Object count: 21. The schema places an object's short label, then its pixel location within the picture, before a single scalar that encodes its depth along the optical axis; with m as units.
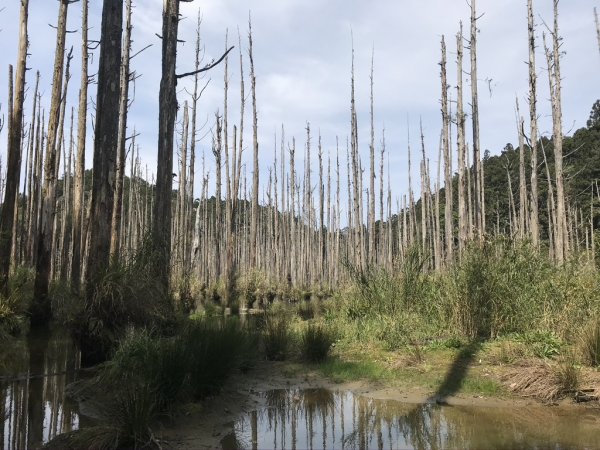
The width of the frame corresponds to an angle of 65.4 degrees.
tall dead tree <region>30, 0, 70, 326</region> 11.70
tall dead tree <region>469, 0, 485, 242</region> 17.08
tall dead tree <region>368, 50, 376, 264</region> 25.27
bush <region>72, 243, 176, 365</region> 6.43
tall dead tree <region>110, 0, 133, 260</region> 15.71
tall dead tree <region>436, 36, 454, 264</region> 19.52
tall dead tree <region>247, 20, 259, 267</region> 22.15
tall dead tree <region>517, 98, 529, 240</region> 23.59
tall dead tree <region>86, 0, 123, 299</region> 7.10
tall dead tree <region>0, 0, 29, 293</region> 10.60
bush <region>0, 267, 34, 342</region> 8.90
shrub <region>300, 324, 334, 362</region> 7.83
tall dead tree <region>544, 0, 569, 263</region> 17.55
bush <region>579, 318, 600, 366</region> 6.41
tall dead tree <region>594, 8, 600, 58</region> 17.32
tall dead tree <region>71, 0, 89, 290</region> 15.65
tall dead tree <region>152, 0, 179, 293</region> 10.12
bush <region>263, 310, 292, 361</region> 8.03
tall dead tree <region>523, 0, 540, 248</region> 17.81
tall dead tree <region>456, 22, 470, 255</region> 16.08
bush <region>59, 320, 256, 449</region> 3.95
